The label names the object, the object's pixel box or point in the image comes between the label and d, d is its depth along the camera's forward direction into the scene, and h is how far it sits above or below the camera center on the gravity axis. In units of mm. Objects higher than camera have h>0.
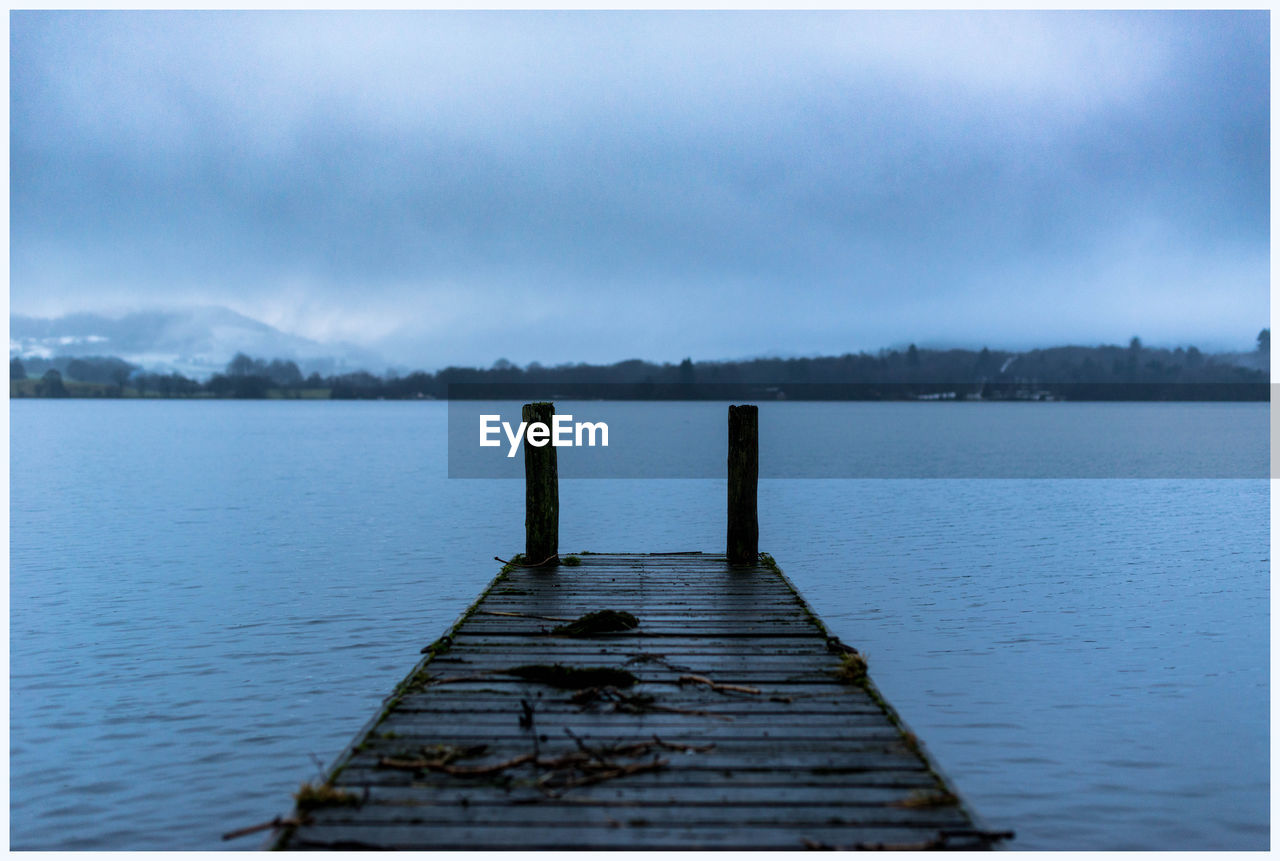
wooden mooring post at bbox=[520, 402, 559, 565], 13086 -1405
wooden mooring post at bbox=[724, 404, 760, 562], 13109 -1180
